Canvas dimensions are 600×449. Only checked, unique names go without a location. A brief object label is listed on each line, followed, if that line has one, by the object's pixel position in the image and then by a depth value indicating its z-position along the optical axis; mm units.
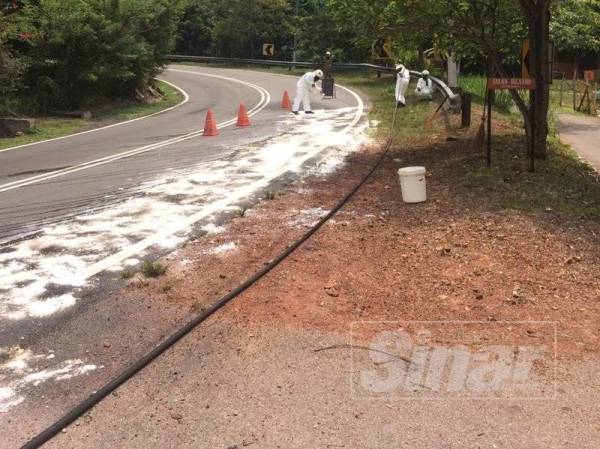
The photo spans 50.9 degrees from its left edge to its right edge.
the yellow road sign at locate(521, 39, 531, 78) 9073
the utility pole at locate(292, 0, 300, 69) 45391
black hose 3545
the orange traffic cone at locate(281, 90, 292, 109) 22062
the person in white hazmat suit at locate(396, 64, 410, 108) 19422
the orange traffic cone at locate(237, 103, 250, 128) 17578
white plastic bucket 8086
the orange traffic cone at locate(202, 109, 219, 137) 15844
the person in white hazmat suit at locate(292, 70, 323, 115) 18938
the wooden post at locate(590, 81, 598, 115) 25672
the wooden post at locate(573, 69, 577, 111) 26500
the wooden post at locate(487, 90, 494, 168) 9241
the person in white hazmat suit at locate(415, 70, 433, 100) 20314
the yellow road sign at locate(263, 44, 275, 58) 48312
